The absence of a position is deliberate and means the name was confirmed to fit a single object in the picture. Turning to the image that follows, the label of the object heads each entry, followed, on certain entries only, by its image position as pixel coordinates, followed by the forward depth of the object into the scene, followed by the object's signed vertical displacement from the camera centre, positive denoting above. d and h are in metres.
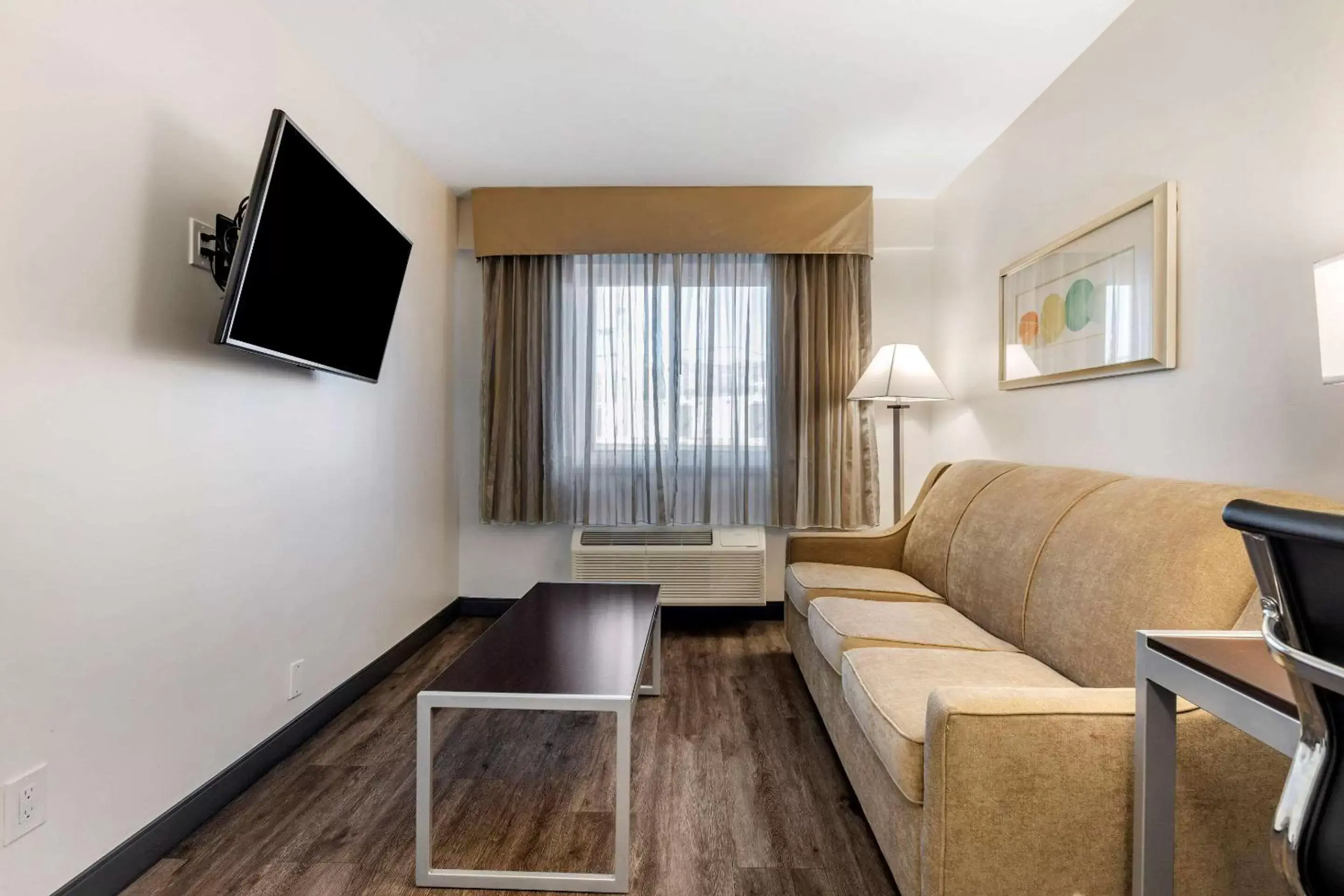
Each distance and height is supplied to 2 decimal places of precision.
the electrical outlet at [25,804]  1.31 -0.73
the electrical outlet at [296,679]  2.25 -0.80
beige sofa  1.21 -0.57
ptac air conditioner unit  3.64 -0.67
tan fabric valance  3.67 +1.27
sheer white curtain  3.74 +0.36
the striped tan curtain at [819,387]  3.71 +0.33
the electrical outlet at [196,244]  1.79 +0.55
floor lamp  3.21 +0.33
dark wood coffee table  1.55 -0.60
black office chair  0.70 -0.24
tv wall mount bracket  1.84 +0.55
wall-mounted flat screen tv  1.70 +0.55
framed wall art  1.93 +0.51
